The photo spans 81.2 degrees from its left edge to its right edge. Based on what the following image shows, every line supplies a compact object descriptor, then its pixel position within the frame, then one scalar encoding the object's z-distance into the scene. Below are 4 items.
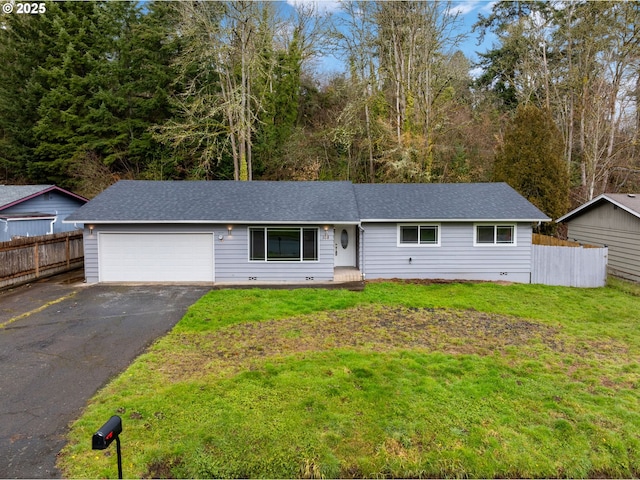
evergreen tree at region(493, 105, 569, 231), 16.11
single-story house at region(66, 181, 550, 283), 11.94
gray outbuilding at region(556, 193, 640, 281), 12.62
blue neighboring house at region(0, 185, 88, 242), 13.71
